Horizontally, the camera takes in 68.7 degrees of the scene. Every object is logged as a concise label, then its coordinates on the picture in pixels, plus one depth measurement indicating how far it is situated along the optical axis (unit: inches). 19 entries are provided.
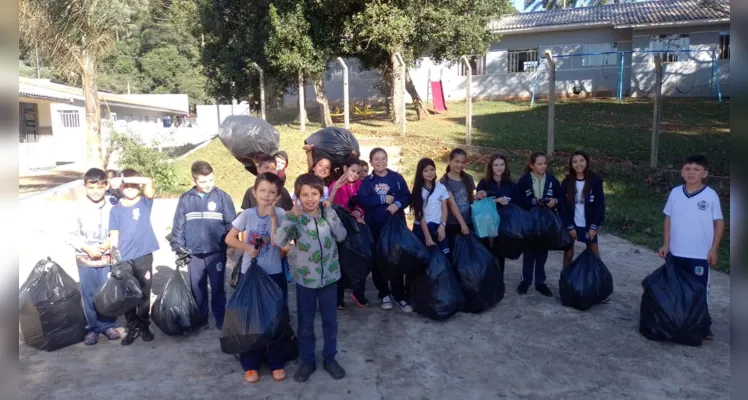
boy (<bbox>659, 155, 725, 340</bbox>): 157.6
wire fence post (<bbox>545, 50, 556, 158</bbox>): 374.0
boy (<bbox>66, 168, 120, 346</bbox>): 159.9
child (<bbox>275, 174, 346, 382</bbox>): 139.9
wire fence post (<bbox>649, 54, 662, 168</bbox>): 346.6
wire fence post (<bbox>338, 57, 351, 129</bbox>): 443.8
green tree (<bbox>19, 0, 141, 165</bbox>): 422.3
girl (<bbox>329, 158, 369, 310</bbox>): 180.4
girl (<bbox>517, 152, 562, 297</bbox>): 201.0
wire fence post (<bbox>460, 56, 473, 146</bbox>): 410.3
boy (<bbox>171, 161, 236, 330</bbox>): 165.6
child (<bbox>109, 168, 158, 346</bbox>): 163.9
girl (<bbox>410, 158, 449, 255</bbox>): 186.9
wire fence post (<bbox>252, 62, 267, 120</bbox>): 582.9
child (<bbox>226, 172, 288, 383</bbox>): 143.7
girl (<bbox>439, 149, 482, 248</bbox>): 190.9
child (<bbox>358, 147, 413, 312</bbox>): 182.1
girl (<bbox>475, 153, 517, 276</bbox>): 201.8
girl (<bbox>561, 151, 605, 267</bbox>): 193.3
